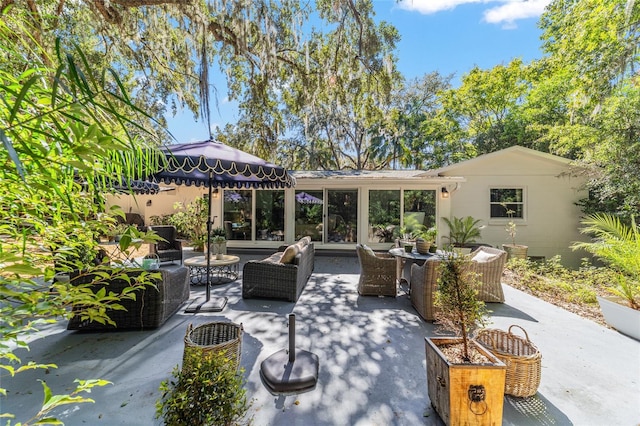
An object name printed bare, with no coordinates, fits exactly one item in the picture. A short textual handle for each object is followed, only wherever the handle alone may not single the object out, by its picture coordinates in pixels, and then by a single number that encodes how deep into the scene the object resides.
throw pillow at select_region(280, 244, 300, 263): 4.51
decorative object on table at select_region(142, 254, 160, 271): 3.96
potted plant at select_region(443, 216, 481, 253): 8.88
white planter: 3.37
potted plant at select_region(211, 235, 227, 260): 5.41
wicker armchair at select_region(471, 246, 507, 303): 4.33
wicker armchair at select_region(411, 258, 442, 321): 3.72
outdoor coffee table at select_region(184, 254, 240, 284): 5.02
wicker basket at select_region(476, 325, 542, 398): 2.22
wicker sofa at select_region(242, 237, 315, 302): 4.48
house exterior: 8.98
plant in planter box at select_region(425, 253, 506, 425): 1.82
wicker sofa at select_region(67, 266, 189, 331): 3.27
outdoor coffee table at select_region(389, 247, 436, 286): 4.97
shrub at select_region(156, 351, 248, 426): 1.31
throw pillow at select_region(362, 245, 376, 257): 4.66
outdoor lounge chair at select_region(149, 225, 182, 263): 6.36
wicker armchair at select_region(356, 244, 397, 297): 4.71
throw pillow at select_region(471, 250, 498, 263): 4.38
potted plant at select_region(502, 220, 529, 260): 8.27
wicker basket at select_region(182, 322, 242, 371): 2.29
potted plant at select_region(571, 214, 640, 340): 3.45
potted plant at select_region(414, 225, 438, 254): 5.23
